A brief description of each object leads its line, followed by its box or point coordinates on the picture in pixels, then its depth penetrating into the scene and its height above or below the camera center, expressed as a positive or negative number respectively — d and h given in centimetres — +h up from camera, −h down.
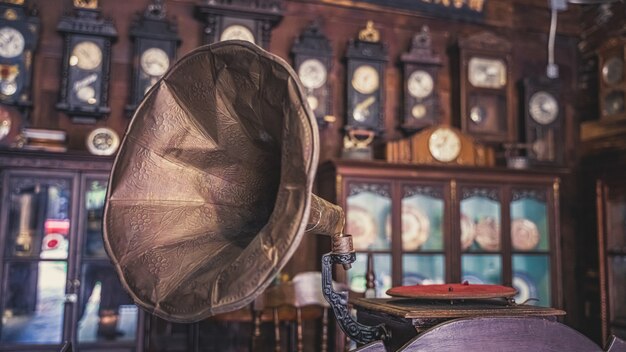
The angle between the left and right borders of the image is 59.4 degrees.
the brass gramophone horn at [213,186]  114 +10
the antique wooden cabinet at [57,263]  291 -21
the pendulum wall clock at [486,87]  388 +99
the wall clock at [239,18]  343 +130
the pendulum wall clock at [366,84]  367 +96
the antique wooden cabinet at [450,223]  333 +2
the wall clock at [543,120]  398 +78
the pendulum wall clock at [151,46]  335 +109
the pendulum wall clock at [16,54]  317 +97
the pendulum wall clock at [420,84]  378 +99
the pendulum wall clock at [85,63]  323 +95
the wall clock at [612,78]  377 +105
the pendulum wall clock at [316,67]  359 +104
